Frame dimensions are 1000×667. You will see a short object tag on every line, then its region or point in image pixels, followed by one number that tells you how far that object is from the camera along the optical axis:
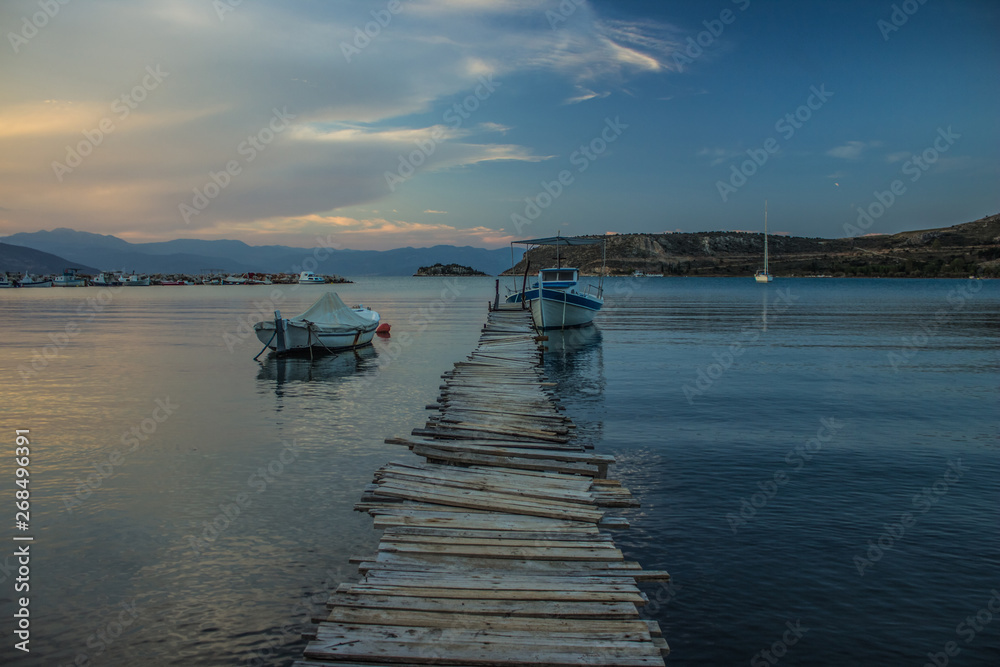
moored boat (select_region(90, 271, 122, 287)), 171.75
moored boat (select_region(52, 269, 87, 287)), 168.38
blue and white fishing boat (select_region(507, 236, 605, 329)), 41.94
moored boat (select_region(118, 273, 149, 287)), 187.18
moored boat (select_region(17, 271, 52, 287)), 163.38
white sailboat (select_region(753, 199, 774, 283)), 169.18
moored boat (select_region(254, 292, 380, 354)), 34.72
